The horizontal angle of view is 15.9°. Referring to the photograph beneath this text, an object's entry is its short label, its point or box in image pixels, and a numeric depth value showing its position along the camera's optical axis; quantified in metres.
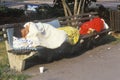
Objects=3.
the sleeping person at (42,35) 9.78
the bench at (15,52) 9.62
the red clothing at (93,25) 12.43
